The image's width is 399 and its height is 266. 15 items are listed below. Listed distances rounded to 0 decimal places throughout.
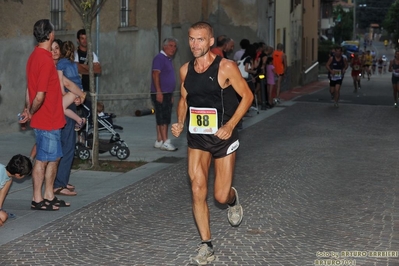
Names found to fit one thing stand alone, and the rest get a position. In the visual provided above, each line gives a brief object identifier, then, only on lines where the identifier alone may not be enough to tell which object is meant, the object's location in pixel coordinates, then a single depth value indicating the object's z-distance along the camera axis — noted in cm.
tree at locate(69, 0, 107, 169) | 1341
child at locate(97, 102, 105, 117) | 1465
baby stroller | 1405
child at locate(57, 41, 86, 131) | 1120
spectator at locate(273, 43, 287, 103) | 2824
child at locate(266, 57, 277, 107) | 2577
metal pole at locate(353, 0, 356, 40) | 12175
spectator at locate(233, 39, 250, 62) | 2252
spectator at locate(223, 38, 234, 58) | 1892
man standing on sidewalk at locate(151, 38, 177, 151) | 1534
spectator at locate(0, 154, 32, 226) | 938
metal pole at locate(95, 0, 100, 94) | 2106
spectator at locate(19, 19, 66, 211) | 982
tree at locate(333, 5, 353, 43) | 12262
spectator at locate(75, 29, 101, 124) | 1573
